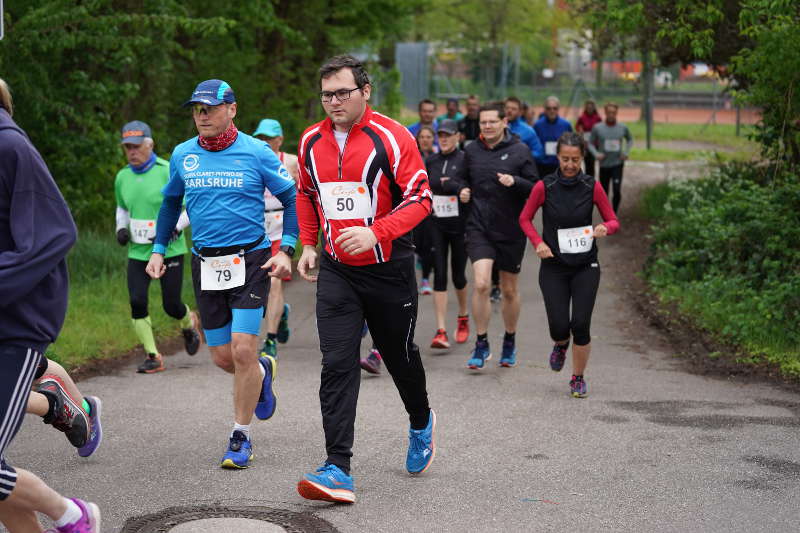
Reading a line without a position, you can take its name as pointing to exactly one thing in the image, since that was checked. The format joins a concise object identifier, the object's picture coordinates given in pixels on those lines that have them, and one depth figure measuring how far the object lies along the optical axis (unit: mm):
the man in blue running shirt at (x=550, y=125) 27370
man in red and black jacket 8891
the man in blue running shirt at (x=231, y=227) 10107
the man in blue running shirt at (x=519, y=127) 18561
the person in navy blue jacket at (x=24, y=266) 6278
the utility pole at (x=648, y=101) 47711
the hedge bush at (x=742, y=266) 15873
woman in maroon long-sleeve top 13173
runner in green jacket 14313
